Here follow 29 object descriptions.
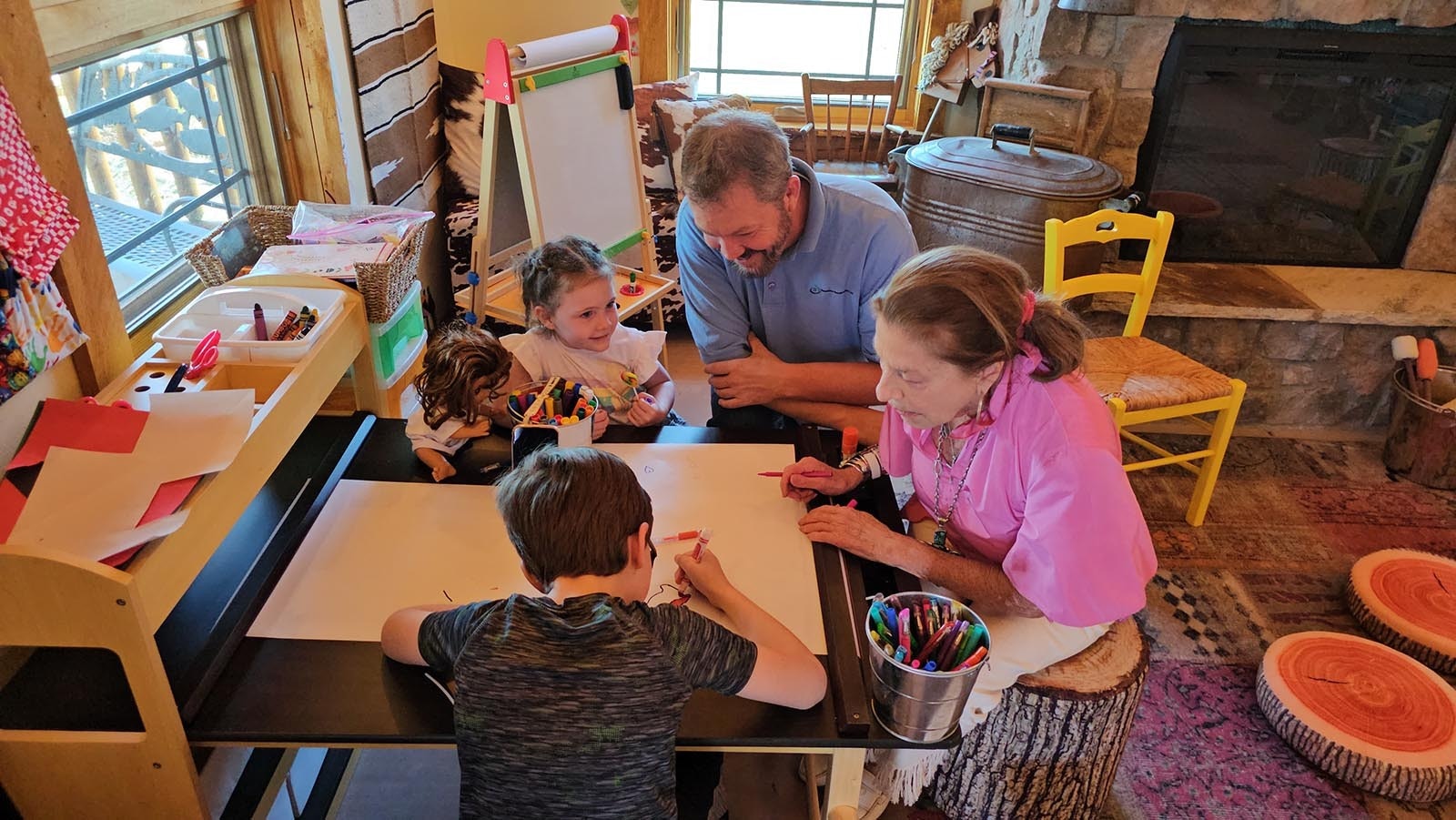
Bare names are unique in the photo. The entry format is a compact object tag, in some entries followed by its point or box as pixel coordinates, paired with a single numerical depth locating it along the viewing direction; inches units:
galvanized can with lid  123.0
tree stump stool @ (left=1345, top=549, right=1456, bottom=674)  88.8
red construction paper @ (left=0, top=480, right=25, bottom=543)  43.3
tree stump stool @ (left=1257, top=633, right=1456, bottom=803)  76.0
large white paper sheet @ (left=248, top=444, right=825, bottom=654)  51.3
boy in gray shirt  41.6
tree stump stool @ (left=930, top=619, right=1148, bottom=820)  63.7
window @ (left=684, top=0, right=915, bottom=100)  169.0
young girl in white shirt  72.1
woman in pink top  51.1
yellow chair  104.7
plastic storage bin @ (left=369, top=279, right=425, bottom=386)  71.9
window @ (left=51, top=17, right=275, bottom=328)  70.7
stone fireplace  126.0
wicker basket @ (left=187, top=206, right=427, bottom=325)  69.7
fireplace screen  130.3
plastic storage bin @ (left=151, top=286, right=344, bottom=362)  59.1
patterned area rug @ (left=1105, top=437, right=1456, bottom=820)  79.3
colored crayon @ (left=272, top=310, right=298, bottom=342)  61.9
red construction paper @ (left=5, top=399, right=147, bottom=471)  48.3
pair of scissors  57.3
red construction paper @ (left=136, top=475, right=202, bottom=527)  45.2
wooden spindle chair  162.1
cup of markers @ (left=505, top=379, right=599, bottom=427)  61.0
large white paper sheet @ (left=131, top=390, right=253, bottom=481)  47.9
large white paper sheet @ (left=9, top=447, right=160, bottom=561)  43.1
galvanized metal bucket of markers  43.4
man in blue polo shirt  67.7
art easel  105.9
